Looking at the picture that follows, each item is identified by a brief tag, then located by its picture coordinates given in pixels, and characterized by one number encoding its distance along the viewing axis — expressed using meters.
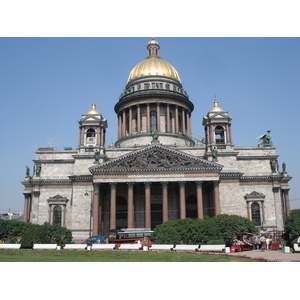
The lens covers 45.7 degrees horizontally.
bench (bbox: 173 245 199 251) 32.19
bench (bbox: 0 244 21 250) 36.25
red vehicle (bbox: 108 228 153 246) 42.97
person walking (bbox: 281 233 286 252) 27.96
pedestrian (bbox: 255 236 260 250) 32.34
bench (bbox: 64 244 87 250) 35.22
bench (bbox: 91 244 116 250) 35.66
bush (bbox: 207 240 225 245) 34.84
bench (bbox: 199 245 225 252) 31.12
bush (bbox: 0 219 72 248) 38.59
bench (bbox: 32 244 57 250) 35.44
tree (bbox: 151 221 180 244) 37.12
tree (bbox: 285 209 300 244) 32.69
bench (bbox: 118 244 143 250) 35.07
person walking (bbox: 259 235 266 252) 29.52
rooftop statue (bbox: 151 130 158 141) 55.25
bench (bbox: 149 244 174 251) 33.50
